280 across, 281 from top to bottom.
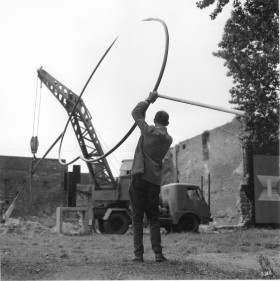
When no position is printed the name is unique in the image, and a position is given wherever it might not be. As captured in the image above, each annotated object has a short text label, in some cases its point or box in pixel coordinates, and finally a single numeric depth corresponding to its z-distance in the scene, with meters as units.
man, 4.97
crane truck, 16.33
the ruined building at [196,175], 21.00
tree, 13.12
